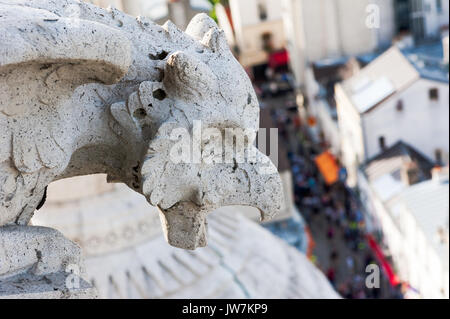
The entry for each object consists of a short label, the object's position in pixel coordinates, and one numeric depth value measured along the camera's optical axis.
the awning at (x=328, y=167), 43.88
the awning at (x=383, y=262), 34.72
